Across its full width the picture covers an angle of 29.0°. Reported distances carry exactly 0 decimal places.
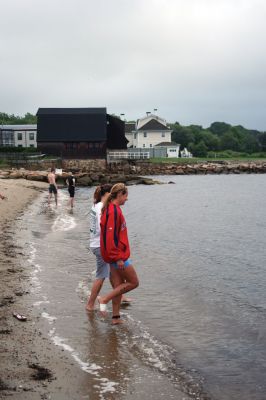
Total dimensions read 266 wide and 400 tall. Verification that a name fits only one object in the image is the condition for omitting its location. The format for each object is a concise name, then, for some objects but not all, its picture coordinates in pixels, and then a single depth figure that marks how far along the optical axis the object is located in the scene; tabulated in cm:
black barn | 8112
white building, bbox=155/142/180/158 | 10276
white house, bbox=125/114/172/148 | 10350
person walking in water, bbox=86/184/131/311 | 811
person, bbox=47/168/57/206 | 2656
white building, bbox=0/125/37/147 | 9569
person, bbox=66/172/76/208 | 2584
